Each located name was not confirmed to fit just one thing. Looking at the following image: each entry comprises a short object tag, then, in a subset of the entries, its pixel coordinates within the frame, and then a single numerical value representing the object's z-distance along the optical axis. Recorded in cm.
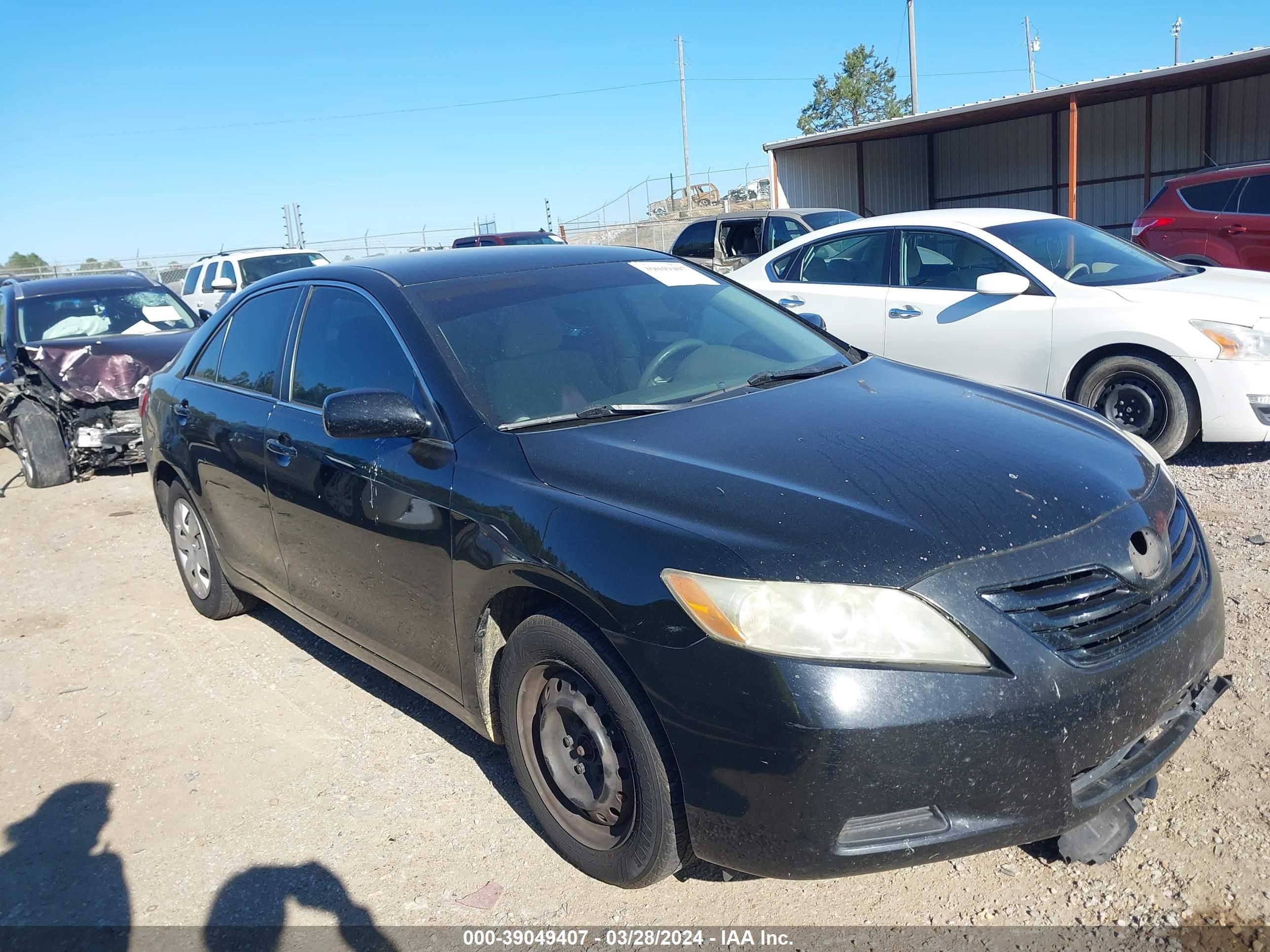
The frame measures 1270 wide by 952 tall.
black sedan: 224
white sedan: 584
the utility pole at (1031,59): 4942
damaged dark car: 881
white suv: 1773
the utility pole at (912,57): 3581
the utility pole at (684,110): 4459
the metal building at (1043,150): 2017
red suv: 1070
